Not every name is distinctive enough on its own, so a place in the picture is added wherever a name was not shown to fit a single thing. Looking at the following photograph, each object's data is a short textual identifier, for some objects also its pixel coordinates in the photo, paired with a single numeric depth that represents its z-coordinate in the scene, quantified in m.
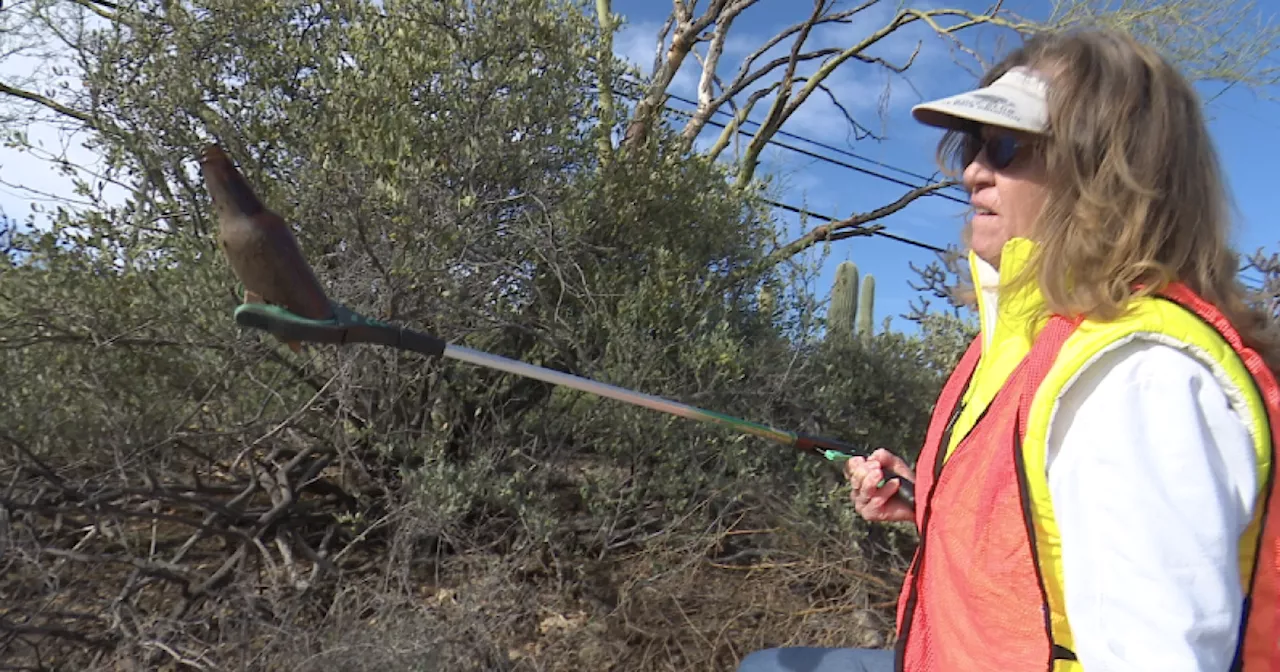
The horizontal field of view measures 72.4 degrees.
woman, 0.95
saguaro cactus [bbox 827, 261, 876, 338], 5.46
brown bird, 1.70
